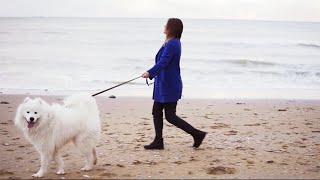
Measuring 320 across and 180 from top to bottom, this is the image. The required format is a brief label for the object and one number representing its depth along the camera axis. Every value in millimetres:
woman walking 4773
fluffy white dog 3934
